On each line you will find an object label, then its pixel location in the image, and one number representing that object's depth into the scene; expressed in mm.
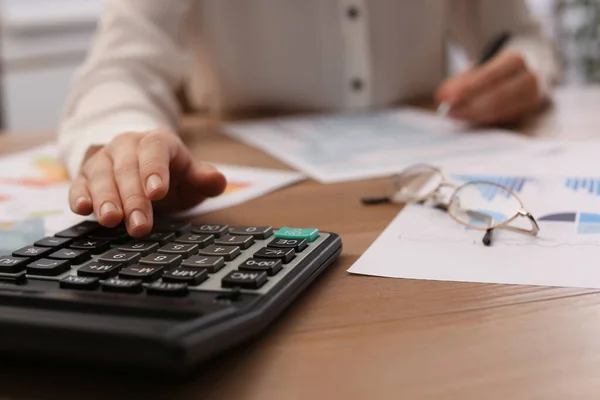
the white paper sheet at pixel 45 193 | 538
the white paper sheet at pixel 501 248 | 404
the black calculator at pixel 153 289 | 271
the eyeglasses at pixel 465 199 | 490
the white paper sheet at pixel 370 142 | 721
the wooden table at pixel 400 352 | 285
